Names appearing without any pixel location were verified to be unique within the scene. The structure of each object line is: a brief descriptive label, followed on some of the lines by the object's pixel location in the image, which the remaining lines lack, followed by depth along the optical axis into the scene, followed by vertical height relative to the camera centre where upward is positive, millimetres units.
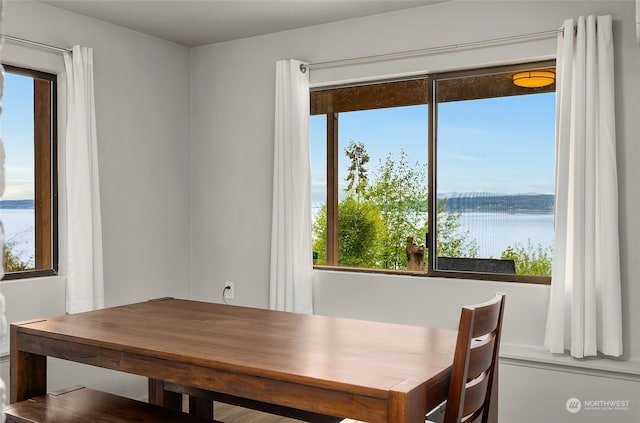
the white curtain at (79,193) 3586 +89
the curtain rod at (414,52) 3258 +946
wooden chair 1751 -507
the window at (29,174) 3518 +212
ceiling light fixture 3344 +727
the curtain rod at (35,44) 3361 +965
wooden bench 2334 -844
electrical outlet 4398 -634
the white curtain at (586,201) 2971 +15
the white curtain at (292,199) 3975 +47
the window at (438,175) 3414 +190
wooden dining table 1688 -516
